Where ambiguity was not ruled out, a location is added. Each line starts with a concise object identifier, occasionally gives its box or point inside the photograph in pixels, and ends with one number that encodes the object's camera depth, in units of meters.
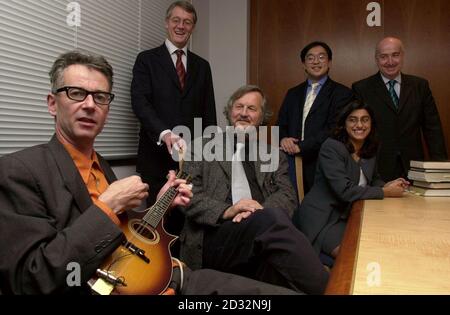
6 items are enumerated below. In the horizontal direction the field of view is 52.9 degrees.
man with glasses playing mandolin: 0.99
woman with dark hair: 2.15
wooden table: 0.85
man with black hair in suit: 2.90
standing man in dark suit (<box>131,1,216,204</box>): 2.61
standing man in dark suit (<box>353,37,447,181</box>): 2.89
